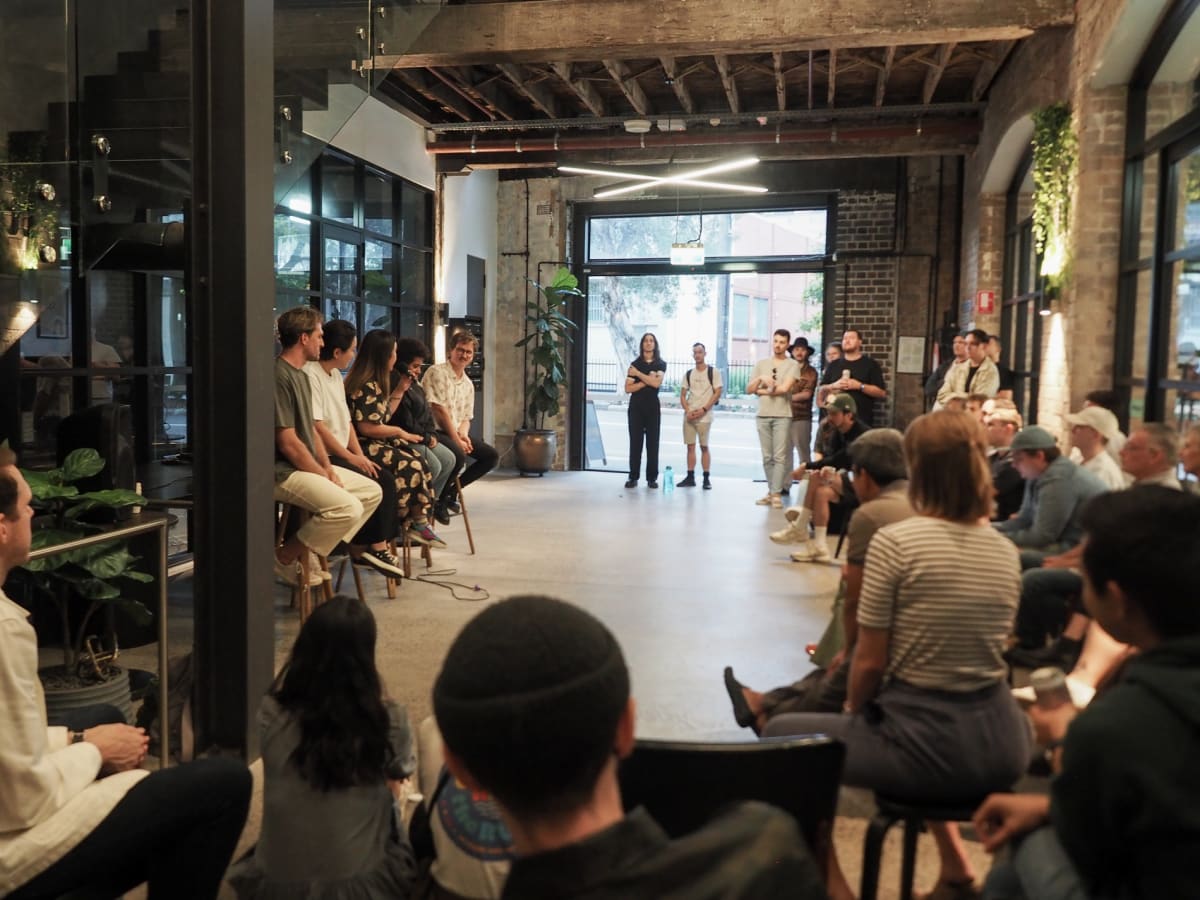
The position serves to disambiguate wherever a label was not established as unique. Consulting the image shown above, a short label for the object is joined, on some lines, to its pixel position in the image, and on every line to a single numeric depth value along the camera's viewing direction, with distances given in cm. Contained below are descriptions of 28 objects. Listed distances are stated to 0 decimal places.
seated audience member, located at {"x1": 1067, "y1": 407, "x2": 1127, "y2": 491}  430
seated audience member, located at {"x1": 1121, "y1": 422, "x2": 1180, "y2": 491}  372
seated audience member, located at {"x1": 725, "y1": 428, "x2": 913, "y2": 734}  279
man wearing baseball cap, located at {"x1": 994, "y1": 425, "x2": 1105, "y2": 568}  415
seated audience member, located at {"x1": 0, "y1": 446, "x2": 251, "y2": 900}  182
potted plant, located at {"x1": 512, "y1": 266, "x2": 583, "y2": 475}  1136
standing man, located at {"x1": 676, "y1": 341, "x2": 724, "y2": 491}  1060
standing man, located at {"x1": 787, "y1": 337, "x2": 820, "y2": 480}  970
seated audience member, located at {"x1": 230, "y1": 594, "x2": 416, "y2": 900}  204
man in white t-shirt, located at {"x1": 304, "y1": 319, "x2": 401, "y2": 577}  475
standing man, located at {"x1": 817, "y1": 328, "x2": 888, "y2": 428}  960
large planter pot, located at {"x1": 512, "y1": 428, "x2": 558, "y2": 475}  1150
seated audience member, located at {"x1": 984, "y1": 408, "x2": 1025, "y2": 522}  521
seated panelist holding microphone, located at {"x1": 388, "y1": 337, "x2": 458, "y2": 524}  584
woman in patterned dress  542
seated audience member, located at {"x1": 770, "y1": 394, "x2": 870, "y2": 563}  652
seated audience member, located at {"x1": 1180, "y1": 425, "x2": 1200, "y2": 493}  338
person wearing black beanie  90
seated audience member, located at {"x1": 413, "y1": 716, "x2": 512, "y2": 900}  186
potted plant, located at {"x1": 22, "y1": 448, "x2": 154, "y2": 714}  298
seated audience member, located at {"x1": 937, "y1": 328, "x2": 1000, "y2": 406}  743
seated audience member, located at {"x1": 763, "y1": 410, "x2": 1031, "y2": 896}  221
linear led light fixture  903
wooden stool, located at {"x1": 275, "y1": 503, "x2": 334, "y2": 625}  457
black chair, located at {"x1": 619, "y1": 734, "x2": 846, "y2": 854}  160
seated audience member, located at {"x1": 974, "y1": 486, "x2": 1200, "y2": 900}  130
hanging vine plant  627
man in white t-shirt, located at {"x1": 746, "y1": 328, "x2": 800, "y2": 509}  969
